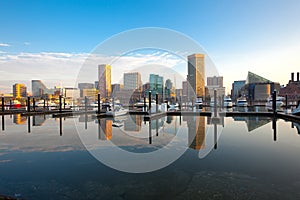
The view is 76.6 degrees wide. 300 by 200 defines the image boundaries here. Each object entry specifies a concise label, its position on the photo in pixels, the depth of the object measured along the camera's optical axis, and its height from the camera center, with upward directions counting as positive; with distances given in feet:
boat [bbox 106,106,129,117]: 50.80 -4.63
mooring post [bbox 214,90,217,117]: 41.05 -1.78
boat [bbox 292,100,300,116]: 39.24 -3.41
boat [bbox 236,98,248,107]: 95.23 -3.88
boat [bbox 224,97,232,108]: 83.34 -3.79
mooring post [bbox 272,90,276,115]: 42.49 -2.16
